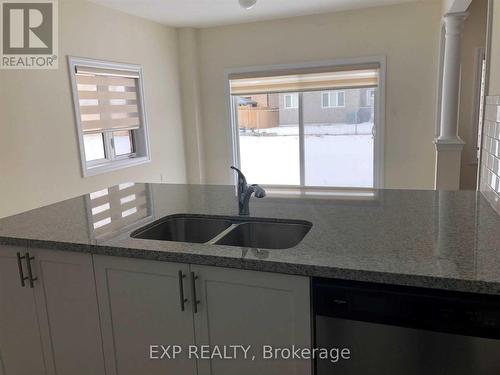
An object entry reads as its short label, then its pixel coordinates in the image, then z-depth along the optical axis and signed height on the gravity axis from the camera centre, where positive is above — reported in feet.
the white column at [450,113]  12.89 -0.11
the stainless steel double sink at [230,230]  5.76 -1.63
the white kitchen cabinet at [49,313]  5.20 -2.48
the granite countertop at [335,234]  3.84 -1.43
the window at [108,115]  13.30 +0.34
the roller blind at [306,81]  16.63 +1.49
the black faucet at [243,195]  6.11 -1.15
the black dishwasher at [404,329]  3.58 -2.02
